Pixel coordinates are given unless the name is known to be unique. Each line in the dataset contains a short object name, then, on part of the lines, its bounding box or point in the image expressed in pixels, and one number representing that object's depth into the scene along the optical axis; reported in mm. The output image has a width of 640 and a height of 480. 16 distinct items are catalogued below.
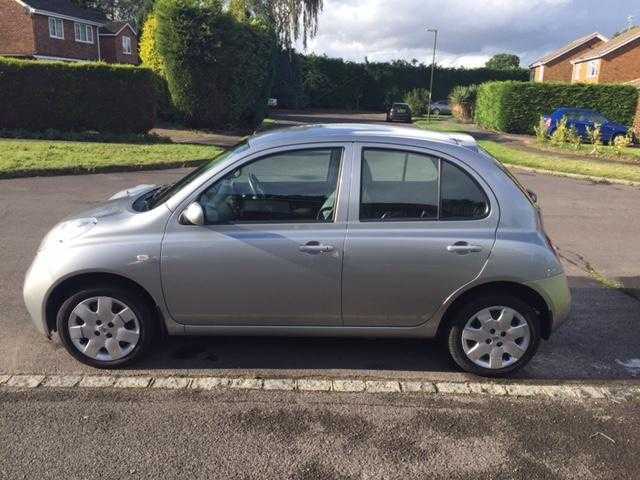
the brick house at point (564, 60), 55791
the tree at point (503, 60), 108812
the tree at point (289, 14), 42250
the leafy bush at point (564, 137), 19672
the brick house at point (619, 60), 41375
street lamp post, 40719
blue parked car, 24172
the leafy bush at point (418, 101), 46594
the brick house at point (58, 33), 38219
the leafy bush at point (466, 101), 39344
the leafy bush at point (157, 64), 23516
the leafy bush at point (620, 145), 18516
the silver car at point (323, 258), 3656
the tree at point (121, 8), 64062
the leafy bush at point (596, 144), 18206
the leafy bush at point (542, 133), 21172
